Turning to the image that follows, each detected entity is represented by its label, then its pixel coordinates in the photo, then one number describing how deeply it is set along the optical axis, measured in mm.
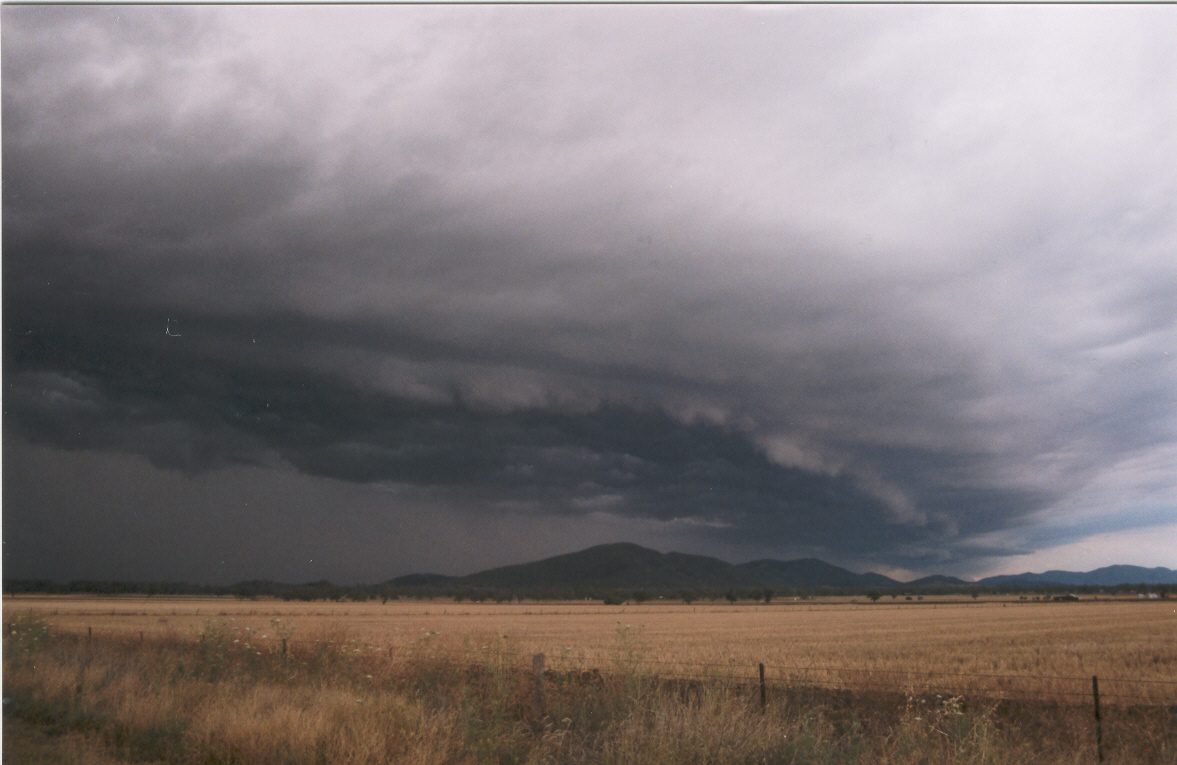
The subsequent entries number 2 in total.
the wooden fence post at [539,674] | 14608
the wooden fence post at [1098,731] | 15817
